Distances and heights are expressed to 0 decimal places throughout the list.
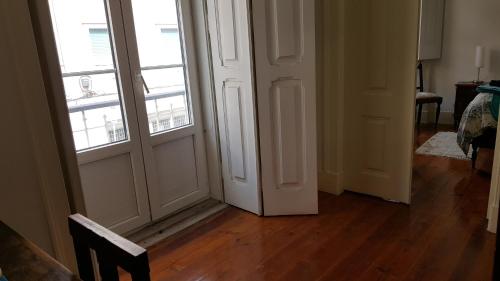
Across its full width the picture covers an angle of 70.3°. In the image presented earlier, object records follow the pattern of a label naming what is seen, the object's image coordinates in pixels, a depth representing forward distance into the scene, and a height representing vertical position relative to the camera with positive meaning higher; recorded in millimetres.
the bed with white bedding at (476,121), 3238 -629
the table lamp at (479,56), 4695 -58
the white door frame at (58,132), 1368 -215
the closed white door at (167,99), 2490 -198
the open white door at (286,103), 2426 -270
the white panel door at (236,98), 2518 -224
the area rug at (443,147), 3963 -1081
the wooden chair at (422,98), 4910 -574
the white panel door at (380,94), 2615 -274
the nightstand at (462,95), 4727 -557
